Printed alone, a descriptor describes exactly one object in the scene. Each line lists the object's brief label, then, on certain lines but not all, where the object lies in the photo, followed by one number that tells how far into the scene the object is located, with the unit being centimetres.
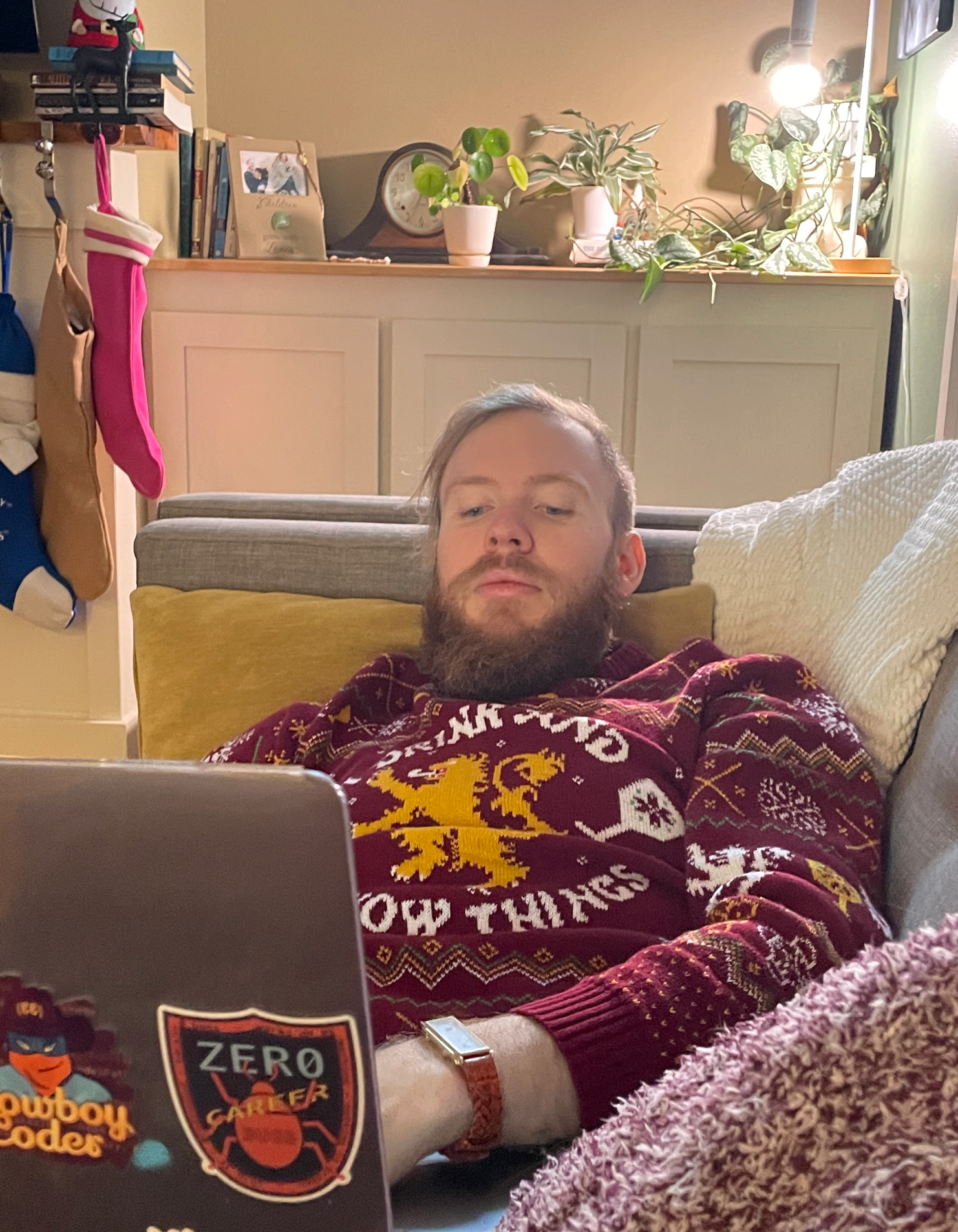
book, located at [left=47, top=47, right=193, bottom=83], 246
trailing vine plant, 313
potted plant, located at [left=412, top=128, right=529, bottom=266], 333
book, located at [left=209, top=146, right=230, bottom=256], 342
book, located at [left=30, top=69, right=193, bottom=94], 243
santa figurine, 243
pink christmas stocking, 250
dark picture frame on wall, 272
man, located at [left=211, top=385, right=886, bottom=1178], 87
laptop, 48
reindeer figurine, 242
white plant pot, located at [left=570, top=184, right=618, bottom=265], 340
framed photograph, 340
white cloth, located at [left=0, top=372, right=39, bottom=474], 251
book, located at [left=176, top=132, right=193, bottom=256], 340
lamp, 298
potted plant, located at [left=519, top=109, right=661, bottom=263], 341
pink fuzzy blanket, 60
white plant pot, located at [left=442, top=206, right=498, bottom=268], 333
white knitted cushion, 121
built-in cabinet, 316
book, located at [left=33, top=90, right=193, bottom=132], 244
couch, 114
